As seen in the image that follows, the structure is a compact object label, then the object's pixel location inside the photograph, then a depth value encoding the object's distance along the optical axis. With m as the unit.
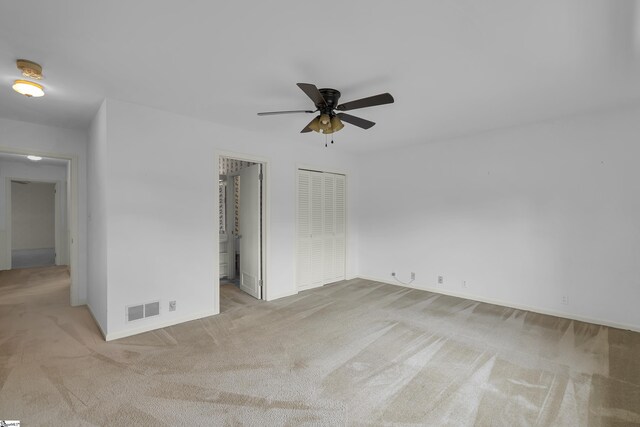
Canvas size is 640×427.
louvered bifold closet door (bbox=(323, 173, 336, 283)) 5.33
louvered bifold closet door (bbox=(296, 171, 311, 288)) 4.88
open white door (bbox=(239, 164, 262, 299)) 4.43
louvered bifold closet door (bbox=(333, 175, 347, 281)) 5.54
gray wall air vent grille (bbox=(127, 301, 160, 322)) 3.12
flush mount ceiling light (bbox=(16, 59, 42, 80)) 2.24
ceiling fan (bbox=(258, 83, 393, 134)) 2.41
